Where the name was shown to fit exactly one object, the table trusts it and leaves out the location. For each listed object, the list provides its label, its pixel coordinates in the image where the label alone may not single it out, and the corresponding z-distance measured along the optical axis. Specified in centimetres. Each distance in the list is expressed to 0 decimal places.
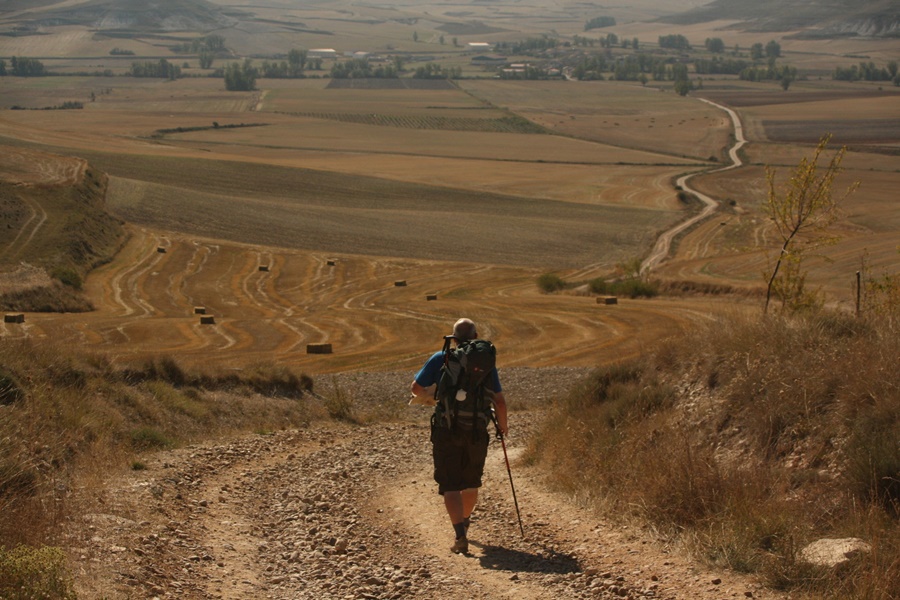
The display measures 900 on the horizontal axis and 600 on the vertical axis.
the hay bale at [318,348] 3089
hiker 926
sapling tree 2403
